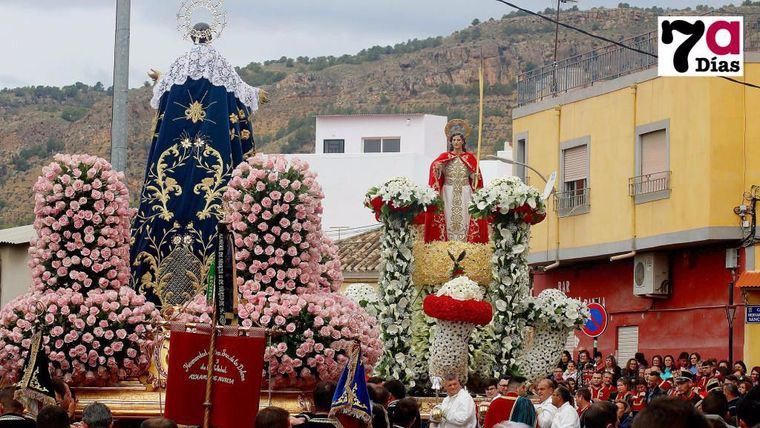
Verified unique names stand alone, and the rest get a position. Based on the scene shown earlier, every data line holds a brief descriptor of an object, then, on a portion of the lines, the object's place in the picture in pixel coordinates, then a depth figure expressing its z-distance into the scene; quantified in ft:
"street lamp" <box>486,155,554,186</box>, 106.98
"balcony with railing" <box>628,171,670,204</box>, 104.12
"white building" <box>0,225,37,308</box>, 82.99
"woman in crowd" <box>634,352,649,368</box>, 83.95
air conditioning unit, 105.81
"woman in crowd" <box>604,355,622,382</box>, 69.36
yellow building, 98.94
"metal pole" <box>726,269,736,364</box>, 94.22
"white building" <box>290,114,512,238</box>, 168.35
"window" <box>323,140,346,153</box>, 196.44
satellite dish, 96.00
